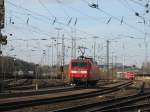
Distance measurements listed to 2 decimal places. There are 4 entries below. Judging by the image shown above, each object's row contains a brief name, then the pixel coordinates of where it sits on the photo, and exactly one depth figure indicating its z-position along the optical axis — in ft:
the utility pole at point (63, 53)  235.81
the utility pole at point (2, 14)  91.75
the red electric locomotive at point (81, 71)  166.20
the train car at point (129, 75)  355.21
